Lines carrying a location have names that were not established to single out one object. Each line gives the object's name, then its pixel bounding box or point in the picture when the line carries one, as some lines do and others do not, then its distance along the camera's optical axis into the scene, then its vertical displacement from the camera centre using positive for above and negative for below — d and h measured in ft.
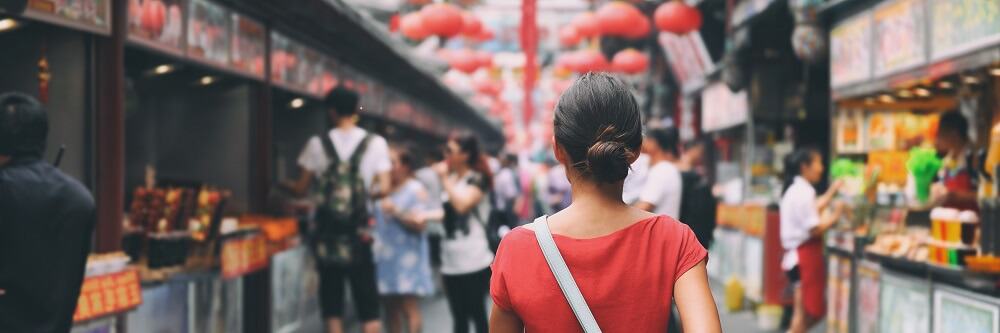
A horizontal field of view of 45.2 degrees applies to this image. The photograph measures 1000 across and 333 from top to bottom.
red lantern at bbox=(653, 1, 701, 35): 49.73 +5.49
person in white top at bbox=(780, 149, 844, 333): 33.04 -2.32
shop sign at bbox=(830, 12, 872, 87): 34.24 +2.92
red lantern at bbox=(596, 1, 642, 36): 51.93 +5.74
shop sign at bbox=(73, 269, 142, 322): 21.75 -2.67
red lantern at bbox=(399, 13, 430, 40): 49.75 +5.17
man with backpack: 29.78 -1.12
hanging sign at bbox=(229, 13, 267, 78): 33.22 +3.03
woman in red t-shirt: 10.24 -0.92
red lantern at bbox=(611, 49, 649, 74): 67.31 +4.94
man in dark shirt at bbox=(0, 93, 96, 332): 16.47 -1.05
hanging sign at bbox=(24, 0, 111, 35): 20.86 +2.57
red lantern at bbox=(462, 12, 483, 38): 53.39 +5.66
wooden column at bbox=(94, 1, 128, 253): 24.02 +0.47
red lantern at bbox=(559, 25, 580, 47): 70.69 +6.82
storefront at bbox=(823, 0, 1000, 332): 25.53 -0.27
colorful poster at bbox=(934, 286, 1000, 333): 24.03 -3.45
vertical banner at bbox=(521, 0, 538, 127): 52.75 +5.33
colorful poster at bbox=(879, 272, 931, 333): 28.02 -3.82
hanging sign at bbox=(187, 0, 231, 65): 29.71 +3.10
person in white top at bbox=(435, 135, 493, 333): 29.17 -2.38
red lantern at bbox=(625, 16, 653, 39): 52.01 +5.28
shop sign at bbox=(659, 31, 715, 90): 65.98 +5.44
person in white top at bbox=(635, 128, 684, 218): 25.31 -0.86
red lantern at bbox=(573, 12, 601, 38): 53.55 +5.65
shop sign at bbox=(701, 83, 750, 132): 55.67 +2.11
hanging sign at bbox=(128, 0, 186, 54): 25.32 +2.87
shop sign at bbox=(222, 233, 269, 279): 31.32 -2.80
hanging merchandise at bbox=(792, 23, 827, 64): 38.52 +3.49
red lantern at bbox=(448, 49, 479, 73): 72.90 +5.49
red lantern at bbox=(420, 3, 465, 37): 49.60 +5.51
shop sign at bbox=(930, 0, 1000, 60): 25.08 +2.69
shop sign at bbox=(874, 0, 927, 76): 29.73 +2.92
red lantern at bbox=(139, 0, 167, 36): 25.94 +3.02
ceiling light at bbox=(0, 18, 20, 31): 22.39 +2.46
